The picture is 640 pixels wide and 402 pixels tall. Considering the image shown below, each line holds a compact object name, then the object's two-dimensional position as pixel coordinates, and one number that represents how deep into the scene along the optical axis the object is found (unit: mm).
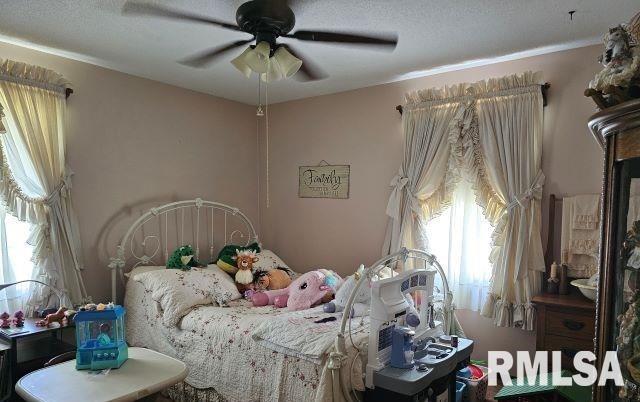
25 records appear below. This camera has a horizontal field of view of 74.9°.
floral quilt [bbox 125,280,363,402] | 2160
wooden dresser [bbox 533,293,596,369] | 2379
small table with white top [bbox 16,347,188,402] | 1673
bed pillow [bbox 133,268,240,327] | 2893
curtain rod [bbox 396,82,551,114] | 2855
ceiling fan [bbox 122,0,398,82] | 1854
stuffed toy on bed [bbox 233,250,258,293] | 3453
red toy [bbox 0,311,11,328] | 2558
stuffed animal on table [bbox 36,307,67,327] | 2623
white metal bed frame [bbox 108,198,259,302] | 3359
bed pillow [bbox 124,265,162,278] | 3253
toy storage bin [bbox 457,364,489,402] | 2684
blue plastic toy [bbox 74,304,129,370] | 1911
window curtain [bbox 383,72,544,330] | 2896
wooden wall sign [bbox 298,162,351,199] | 3967
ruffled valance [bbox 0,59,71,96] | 2758
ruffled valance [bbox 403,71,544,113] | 2906
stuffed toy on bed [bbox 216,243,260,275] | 3543
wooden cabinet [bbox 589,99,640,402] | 1020
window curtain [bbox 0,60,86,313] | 2785
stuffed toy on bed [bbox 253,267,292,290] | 3453
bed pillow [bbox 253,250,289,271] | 3693
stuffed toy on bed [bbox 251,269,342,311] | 3049
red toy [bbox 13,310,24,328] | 2582
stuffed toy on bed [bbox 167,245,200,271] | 3291
